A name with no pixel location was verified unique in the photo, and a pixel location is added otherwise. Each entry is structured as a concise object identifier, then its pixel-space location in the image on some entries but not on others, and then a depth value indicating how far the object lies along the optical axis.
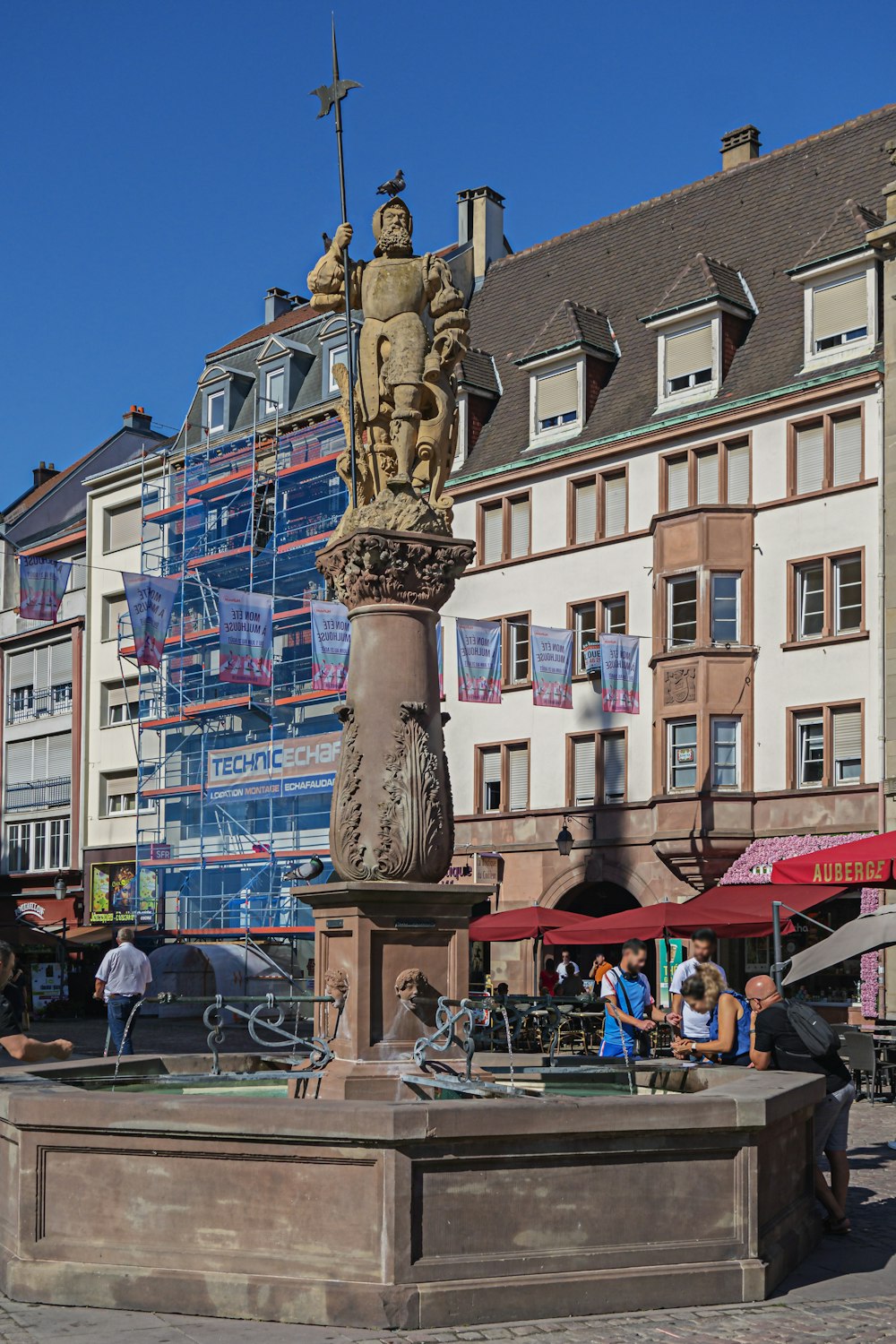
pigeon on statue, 13.59
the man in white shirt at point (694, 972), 13.60
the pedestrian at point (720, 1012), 12.50
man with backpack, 11.19
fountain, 8.34
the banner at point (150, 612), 39.56
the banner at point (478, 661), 36.47
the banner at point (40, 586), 39.34
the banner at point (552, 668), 37.03
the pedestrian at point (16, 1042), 10.05
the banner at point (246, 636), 38.81
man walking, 19.66
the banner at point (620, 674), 37.06
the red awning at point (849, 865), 19.92
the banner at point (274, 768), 47.66
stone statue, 13.09
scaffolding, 48.25
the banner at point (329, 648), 36.03
